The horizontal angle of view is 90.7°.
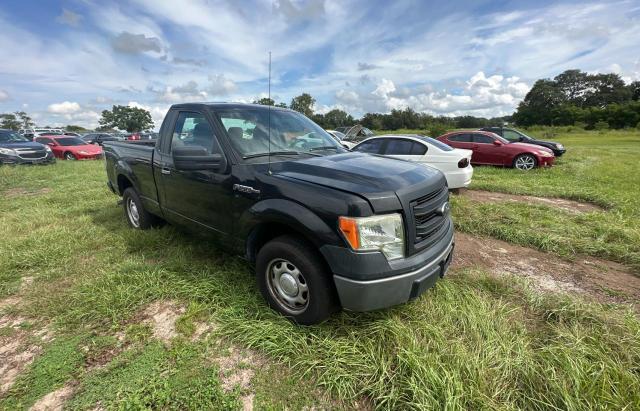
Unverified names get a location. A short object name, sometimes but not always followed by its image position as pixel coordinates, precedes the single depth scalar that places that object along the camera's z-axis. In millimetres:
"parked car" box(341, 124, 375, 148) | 20894
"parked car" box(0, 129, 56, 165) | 12188
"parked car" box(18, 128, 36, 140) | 25619
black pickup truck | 2164
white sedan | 7121
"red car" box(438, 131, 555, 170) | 10945
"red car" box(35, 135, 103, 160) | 15828
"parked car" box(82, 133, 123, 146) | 23622
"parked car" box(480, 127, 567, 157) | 14398
